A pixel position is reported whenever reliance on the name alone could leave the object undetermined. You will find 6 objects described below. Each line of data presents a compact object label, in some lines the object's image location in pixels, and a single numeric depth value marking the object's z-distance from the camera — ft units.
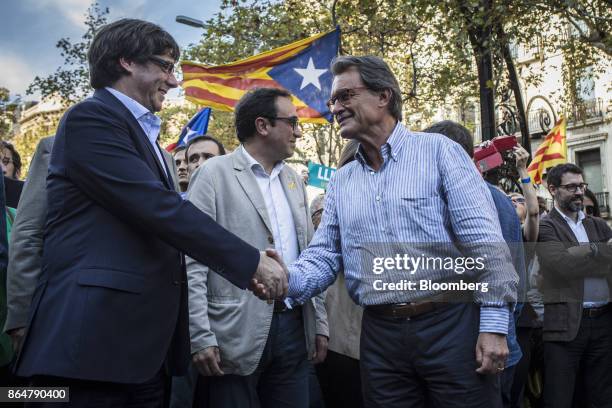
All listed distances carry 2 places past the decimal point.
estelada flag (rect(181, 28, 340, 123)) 28.32
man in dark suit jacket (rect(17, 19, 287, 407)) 8.66
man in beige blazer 11.90
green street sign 37.99
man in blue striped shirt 9.95
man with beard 18.85
